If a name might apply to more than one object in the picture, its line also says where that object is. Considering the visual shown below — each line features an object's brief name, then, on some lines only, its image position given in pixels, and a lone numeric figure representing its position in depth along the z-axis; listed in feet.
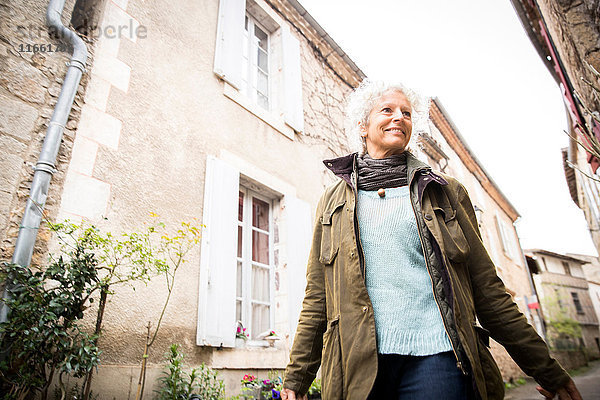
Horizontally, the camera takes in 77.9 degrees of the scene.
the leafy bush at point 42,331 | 6.46
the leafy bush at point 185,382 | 9.00
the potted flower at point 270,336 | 12.63
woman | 3.69
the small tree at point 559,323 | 58.40
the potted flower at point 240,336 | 11.68
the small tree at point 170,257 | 8.58
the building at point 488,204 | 33.46
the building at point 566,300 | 60.18
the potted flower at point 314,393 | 11.68
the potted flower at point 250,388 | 10.60
